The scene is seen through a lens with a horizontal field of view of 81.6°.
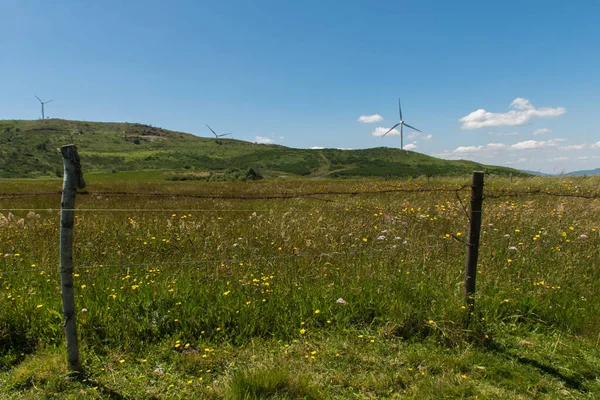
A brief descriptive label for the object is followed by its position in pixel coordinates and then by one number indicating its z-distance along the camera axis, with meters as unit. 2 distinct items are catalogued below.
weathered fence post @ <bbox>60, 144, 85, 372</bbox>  3.25
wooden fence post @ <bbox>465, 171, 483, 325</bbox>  4.17
